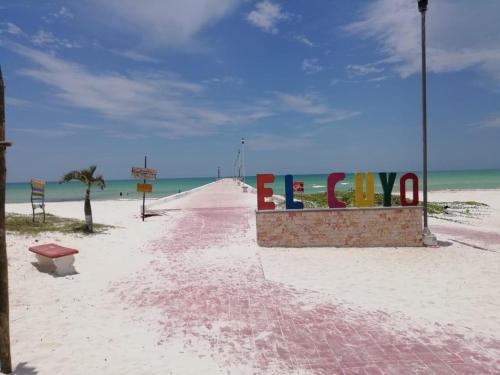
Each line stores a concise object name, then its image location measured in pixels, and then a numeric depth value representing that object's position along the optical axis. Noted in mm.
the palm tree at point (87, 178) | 15829
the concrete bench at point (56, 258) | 9594
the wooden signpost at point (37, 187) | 16572
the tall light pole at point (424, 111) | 13367
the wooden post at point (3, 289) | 5016
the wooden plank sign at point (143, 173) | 21250
